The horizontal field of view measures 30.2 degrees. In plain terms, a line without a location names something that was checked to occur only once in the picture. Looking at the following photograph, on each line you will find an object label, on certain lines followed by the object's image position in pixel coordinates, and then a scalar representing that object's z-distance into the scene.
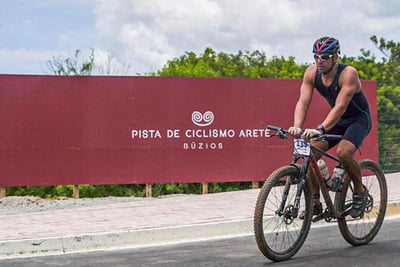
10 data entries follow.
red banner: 12.09
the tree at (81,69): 17.12
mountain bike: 6.48
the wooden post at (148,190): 12.60
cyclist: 6.86
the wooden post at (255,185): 13.16
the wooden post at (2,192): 12.06
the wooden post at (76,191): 12.38
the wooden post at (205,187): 12.86
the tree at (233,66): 19.91
